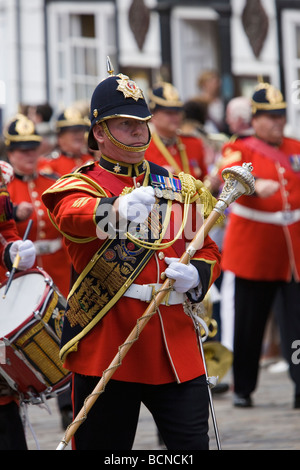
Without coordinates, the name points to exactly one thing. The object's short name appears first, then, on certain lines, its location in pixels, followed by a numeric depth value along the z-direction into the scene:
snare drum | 10.64
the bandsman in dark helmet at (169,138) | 16.98
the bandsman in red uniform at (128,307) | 8.93
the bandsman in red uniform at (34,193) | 15.44
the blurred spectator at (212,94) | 26.11
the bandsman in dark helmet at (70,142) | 18.98
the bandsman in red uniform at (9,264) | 10.91
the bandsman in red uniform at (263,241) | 15.80
